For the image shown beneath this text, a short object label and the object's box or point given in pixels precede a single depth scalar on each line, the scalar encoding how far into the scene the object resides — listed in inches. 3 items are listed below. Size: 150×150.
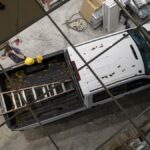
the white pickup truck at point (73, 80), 288.5
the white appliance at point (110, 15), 315.6
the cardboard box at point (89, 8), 328.2
